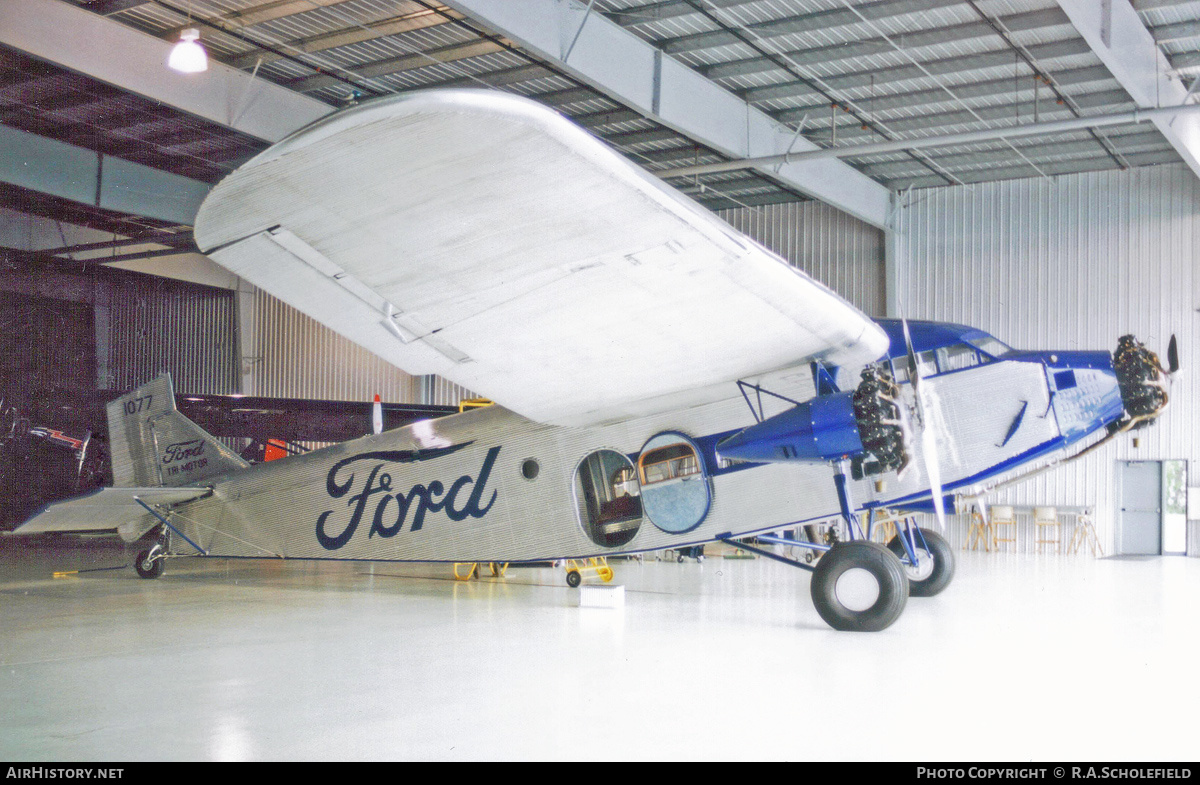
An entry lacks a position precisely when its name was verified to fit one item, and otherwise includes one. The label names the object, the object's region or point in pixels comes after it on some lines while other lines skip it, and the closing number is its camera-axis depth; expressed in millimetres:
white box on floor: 9445
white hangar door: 20000
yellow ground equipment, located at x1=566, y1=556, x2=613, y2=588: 11027
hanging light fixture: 10219
